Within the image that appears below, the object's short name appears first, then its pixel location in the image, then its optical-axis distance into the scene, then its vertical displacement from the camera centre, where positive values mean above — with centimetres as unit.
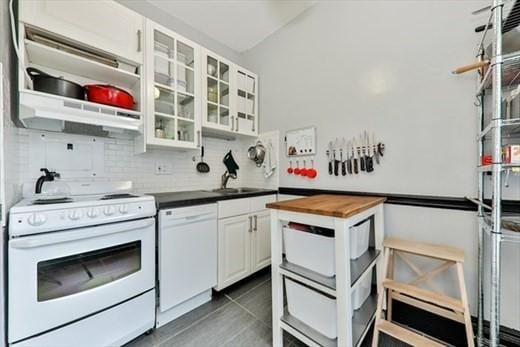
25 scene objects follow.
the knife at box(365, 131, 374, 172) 180 +12
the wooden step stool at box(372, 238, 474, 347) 114 -68
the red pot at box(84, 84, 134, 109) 148 +55
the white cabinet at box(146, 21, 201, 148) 177 +74
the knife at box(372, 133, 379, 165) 177 +20
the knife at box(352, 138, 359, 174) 189 +11
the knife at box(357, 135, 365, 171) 184 +16
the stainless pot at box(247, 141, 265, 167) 262 +24
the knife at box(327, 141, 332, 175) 206 +17
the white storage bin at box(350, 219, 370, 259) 137 -44
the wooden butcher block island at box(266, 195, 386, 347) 108 -58
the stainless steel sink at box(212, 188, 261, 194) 259 -20
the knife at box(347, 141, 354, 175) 193 +15
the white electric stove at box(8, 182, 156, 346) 104 -54
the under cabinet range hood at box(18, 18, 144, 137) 125 +64
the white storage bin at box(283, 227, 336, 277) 120 -46
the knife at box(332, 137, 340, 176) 201 +10
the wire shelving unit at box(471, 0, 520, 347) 92 +5
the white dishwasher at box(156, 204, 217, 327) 155 -66
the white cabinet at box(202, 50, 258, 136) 221 +85
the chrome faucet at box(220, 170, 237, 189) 267 -8
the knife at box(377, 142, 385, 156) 174 +20
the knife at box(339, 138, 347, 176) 196 +19
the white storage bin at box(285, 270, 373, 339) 120 -80
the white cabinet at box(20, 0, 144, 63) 128 +99
